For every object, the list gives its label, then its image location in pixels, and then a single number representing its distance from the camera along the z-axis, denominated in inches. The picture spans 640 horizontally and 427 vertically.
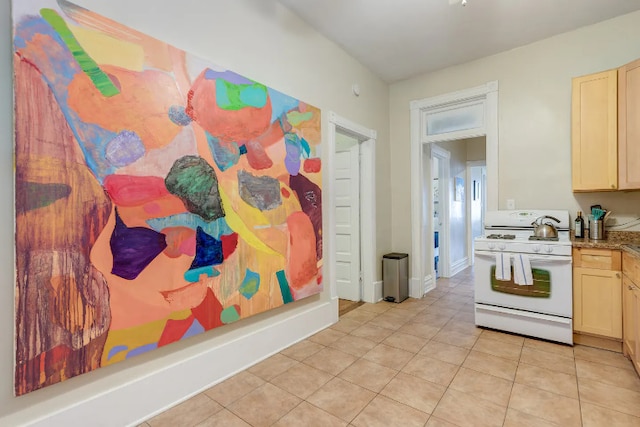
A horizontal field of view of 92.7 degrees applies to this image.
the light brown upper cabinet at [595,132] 107.0
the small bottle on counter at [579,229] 119.3
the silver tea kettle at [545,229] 118.4
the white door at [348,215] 155.9
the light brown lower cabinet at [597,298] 99.7
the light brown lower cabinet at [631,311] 82.6
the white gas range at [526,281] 107.2
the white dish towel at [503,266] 116.0
